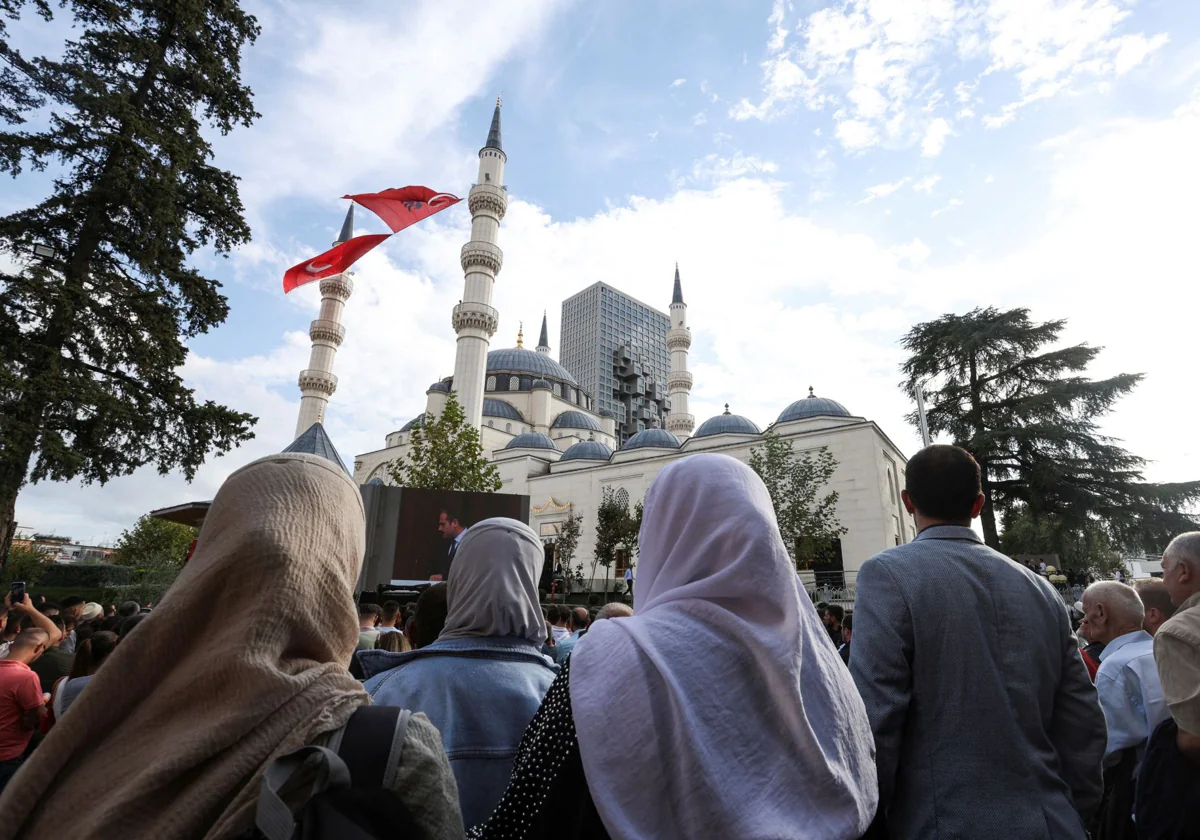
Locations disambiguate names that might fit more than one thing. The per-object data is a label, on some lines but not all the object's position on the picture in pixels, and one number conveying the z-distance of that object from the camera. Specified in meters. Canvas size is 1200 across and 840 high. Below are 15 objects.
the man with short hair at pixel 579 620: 6.45
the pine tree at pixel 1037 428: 18.28
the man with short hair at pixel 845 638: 5.56
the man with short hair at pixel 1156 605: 3.20
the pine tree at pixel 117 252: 10.32
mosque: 24.81
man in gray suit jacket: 1.78
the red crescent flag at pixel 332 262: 12.92
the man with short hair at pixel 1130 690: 2.61
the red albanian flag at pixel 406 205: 13.02
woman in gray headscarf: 1.88
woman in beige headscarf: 0.94
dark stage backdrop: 8.98
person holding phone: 3.37
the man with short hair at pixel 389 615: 5.55
